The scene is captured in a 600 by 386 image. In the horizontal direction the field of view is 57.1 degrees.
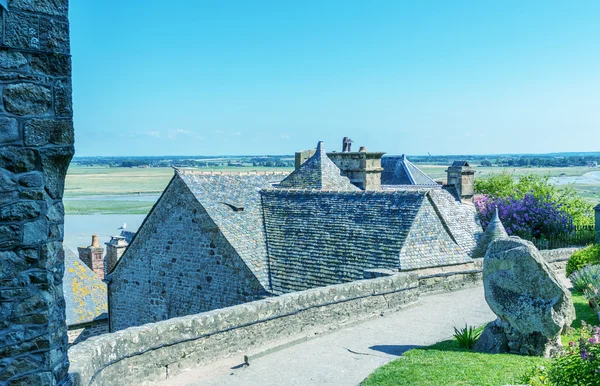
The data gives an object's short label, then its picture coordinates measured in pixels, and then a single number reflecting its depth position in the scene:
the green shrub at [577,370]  6.59
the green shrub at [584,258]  16.95
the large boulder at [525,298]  9.38
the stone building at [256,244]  15.67
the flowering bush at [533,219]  25.64
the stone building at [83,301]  16.95
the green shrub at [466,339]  10.70
